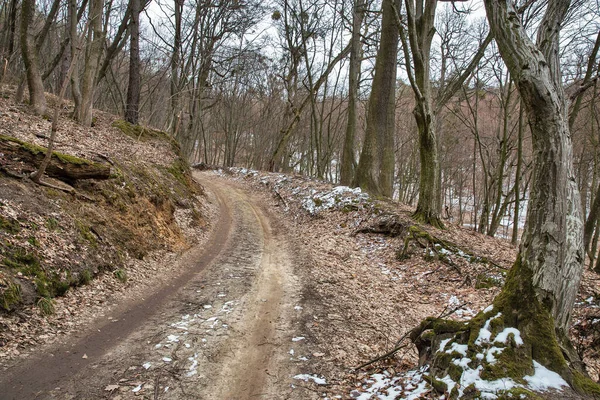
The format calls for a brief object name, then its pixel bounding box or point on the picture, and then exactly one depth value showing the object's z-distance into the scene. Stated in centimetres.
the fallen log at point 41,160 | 629
